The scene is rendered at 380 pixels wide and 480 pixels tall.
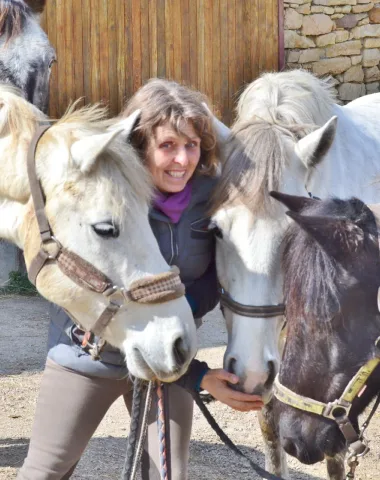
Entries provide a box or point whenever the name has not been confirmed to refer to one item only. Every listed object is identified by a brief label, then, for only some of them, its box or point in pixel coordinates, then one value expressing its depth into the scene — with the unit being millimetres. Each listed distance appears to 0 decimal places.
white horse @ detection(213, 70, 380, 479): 2574
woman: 2520
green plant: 7109
